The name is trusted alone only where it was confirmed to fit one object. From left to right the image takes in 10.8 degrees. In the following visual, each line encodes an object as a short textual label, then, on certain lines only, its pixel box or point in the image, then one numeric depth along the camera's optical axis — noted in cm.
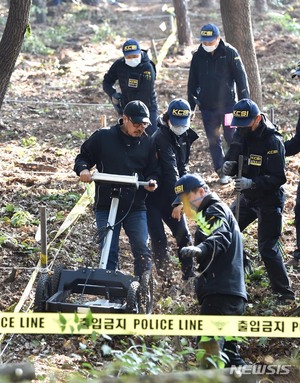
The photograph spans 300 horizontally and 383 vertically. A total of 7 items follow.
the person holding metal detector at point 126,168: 1582
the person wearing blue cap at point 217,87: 2328
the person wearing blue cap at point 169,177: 1682
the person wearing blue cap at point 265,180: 1620
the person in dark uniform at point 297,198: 1842
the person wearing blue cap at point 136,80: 2286
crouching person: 1222
